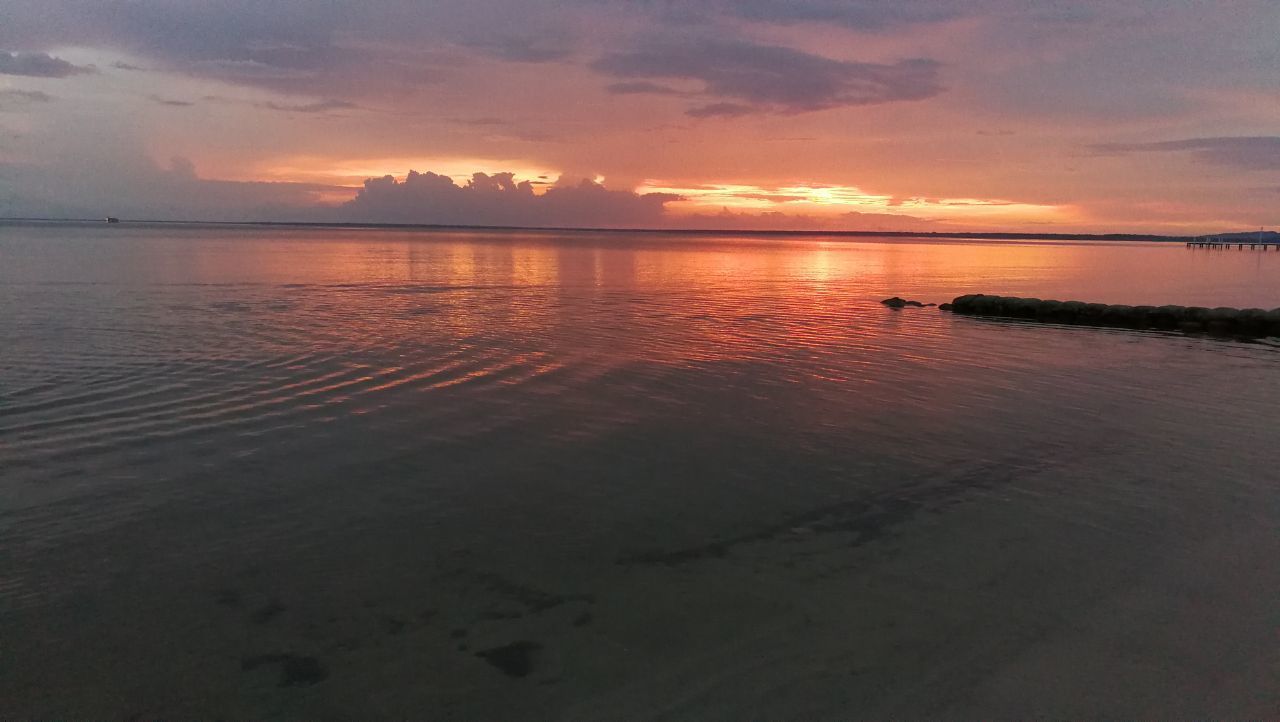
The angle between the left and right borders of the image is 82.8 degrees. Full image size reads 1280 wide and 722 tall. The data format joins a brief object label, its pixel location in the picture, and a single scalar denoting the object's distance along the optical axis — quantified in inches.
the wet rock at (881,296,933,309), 1385.3
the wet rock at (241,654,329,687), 218.7
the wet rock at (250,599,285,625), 249.8
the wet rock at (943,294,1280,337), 1070.4
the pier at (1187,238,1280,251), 6540.4
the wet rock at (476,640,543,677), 227.0
